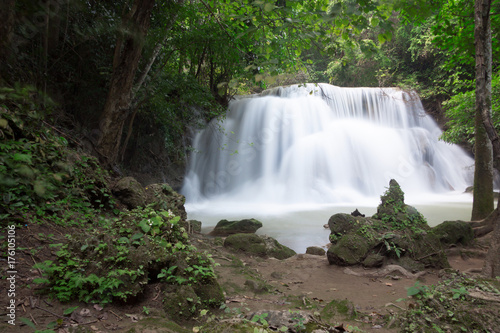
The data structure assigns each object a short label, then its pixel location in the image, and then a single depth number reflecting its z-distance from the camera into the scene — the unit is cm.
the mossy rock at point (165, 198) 558
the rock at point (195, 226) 732
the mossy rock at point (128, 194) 517
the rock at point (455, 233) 570
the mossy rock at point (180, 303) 244
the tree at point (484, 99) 361
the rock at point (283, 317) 189
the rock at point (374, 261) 488
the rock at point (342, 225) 541
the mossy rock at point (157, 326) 194
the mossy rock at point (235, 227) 793
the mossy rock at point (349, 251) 501
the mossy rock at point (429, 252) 493
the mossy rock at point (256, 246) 590
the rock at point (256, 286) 371
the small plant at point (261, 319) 178
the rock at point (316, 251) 629
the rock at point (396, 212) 545
